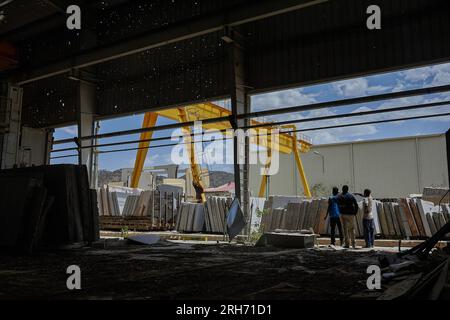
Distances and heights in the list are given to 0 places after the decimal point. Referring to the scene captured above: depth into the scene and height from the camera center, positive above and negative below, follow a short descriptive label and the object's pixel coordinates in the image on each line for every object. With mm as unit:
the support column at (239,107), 11258 +2872
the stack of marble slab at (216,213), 13078 -182
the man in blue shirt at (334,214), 9852 -139
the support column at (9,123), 9781 +2007
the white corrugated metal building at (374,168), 27094 +2944
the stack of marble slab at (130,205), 15156 +64
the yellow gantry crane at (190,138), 14531 +2859
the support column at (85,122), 14492 +3026
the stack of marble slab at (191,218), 13768 -365
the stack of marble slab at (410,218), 10453 -235
